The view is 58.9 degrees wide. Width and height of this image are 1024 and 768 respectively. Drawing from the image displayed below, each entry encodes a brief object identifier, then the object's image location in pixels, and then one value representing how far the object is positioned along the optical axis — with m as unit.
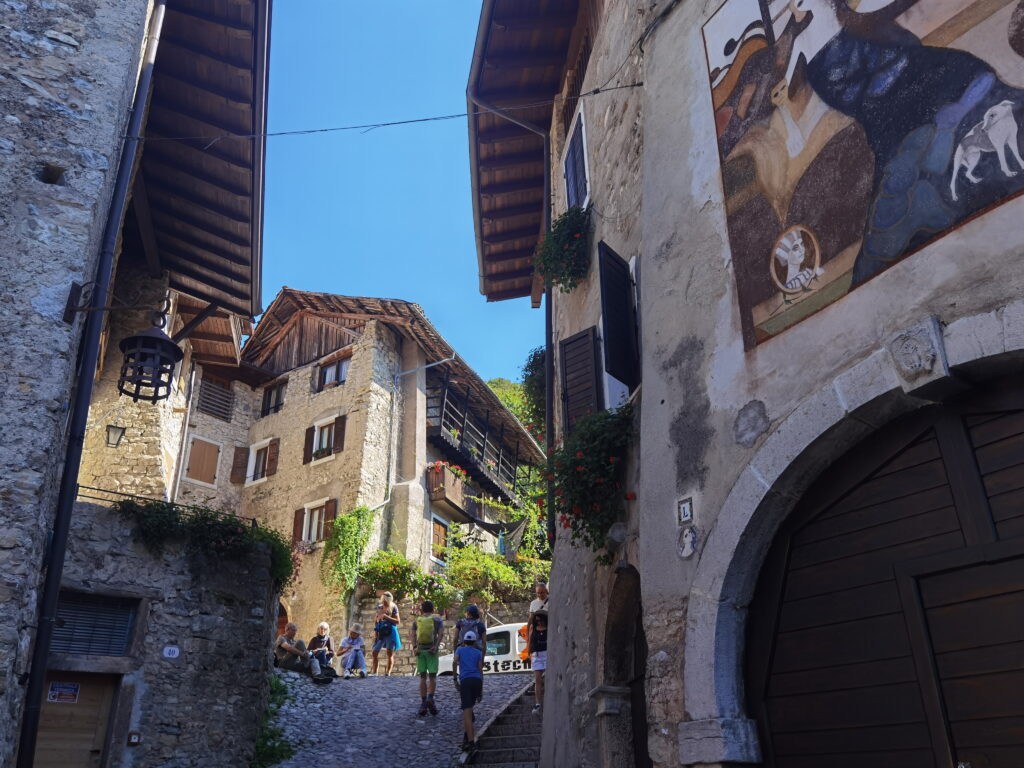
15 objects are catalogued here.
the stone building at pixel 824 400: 4.37
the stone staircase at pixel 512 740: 9.87
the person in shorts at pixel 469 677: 10.04
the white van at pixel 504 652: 16.62
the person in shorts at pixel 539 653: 10.72
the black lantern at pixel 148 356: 10.22
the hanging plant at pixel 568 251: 10.23
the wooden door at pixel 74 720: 9.12
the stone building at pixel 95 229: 6.98
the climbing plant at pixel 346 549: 21.05
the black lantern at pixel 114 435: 15.41
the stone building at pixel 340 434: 22.86
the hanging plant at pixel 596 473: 7.41
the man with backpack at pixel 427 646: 12.08
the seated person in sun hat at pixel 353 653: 16.00
